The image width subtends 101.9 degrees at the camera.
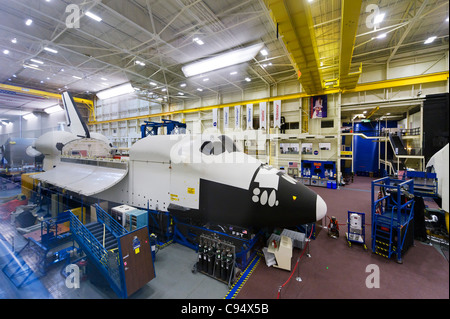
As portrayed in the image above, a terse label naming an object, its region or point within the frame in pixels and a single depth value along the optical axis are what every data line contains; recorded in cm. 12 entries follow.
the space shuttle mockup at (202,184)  411
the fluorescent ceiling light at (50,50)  1187
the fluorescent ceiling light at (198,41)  1034
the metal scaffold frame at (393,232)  504
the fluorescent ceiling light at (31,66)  1398
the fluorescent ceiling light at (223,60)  1064
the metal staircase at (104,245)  362
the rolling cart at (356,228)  611
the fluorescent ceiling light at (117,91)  1794
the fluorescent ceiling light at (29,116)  716
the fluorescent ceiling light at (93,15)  834
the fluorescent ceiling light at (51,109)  956
